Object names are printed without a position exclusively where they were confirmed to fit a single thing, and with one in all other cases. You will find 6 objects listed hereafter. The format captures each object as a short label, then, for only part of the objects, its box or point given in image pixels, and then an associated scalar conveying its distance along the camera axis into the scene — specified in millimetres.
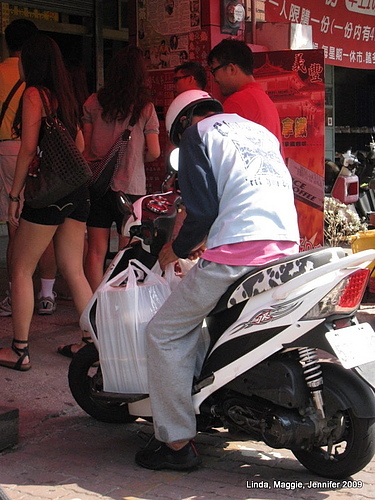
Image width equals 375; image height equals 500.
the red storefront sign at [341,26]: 8500
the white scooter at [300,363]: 3273
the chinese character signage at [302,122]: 6520
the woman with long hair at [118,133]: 5535
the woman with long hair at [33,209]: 4797
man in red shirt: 5047
